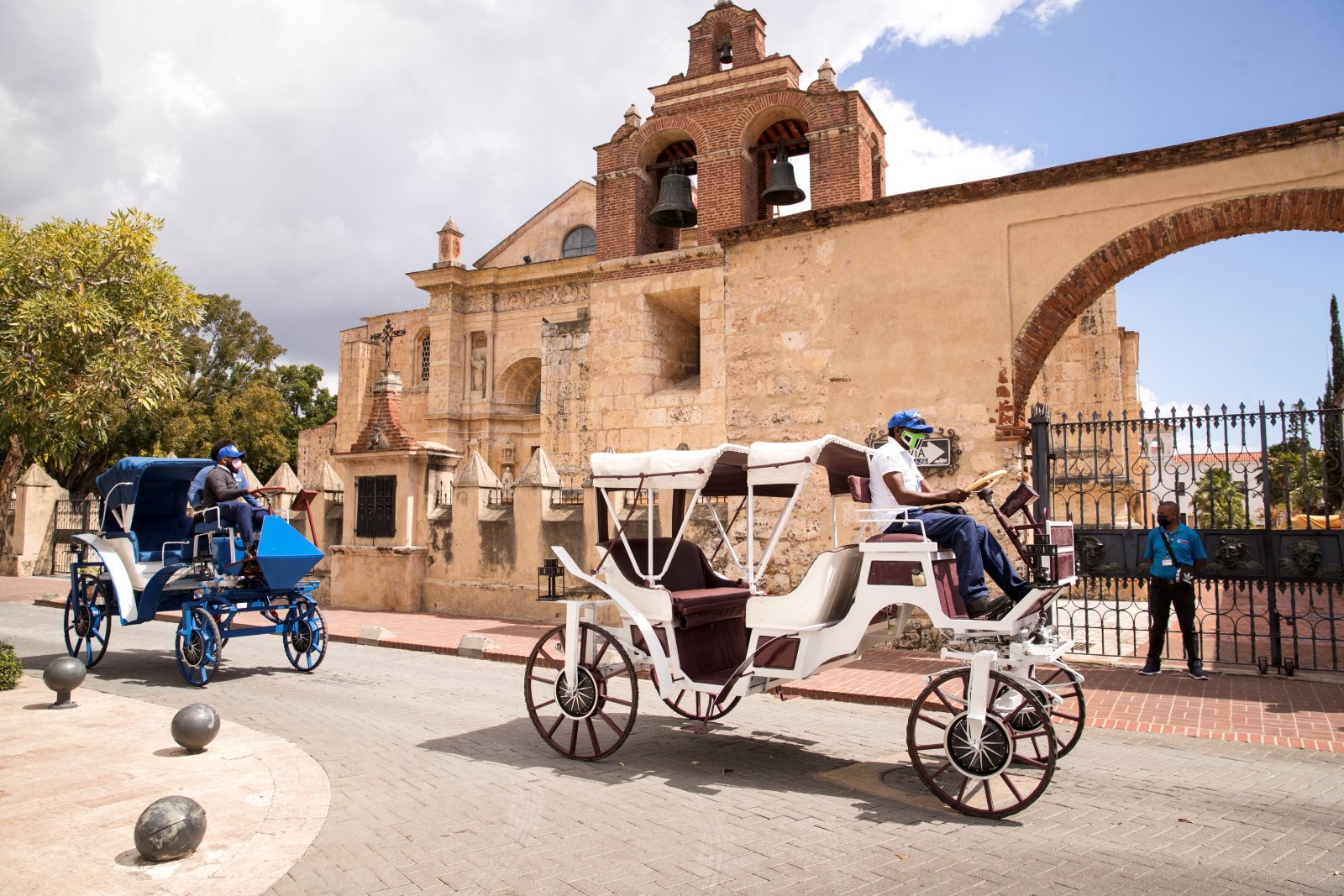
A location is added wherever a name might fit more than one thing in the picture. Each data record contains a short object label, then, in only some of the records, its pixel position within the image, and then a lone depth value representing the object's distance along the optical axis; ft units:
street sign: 35.73
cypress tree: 29.19
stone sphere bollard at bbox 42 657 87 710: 24.48
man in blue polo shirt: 29.66
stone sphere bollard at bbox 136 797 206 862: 13.66
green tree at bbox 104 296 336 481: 108.58
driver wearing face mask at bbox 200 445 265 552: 29.35
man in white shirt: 17.43
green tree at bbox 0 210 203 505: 28.04
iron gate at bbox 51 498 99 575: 76.54
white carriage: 16.47
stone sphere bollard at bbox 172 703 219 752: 19.63
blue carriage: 29.30
